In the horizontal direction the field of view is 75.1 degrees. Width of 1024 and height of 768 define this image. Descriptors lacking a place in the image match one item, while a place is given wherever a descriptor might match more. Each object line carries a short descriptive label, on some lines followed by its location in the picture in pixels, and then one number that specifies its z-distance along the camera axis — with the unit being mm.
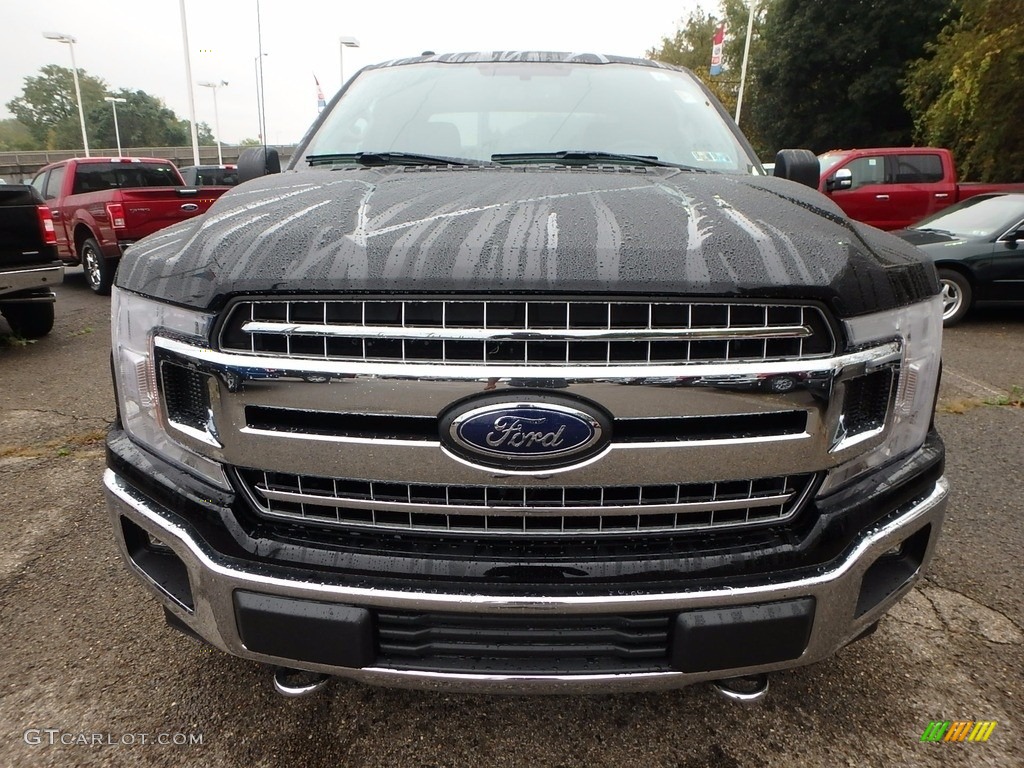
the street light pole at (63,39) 34025
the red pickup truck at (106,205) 8305
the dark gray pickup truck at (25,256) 5703
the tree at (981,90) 12391
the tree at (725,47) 32281
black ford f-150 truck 1296
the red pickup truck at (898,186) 10672
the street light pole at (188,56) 24453
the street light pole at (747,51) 24700
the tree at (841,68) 23781
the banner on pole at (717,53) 20453
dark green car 6852
